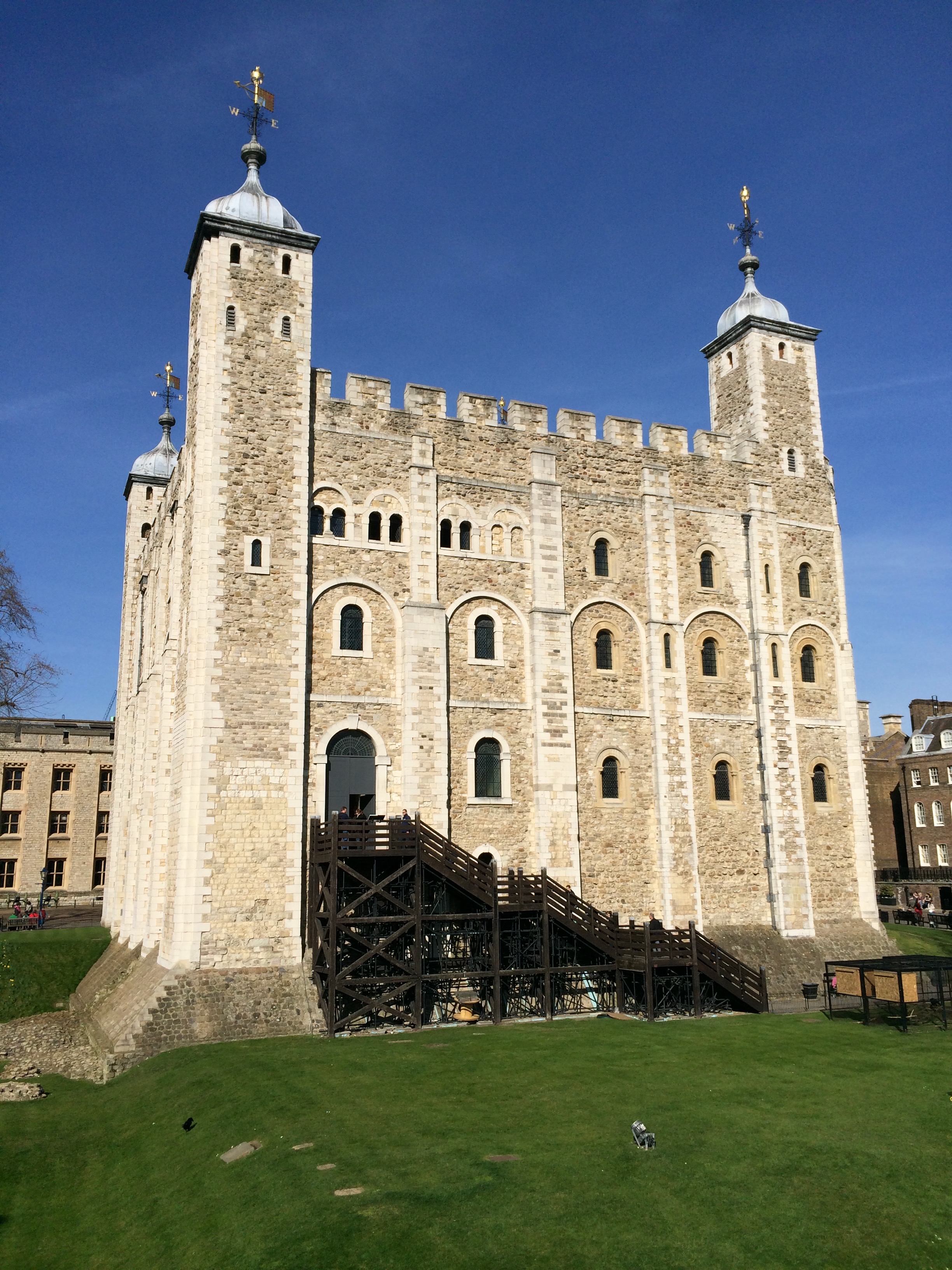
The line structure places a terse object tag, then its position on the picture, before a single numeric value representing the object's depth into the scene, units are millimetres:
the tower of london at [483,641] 23953
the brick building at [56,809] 46625
